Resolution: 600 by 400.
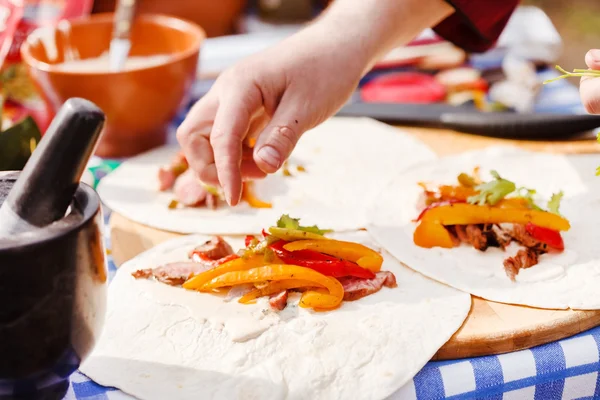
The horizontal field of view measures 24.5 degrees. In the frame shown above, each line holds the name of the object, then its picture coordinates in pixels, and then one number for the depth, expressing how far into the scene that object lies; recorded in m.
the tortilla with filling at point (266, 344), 0.77
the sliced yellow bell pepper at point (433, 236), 0.88
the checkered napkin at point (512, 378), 0.78
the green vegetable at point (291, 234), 0.83
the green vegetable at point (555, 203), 0.88
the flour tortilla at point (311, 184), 0.93
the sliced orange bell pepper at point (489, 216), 0.87
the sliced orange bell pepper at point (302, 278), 0.82
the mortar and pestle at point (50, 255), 0.69
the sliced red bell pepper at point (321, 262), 0.83
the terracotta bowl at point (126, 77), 1.00
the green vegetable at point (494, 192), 0.88
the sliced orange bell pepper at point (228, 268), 0.83
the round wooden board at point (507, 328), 0.80
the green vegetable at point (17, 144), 0.90
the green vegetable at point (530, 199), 0.88
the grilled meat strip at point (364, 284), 0.83
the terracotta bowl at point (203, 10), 1.52
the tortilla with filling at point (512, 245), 0.84
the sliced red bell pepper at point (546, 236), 0.87
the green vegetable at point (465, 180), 0.91
